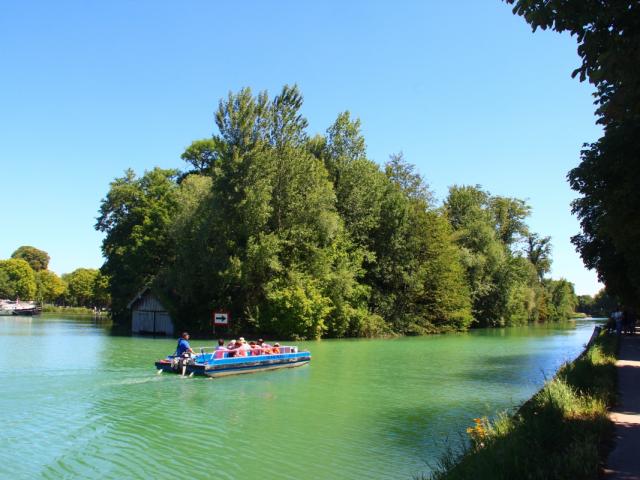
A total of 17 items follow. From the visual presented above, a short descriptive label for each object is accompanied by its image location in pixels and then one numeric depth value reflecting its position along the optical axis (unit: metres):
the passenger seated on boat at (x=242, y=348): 23.89
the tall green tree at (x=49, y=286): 126.43
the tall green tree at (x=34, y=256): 141.12
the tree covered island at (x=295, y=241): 43.09
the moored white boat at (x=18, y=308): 100.22
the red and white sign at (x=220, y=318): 43.06
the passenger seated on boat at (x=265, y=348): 25.28
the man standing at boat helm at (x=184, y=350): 22.31
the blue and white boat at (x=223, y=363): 22.05
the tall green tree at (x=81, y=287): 124.69
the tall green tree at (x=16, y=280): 118.19
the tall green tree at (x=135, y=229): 58.19
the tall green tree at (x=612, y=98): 7.02
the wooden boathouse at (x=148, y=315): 49.88
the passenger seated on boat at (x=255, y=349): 24.88
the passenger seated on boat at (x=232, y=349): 23.67
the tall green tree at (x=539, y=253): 102.94
